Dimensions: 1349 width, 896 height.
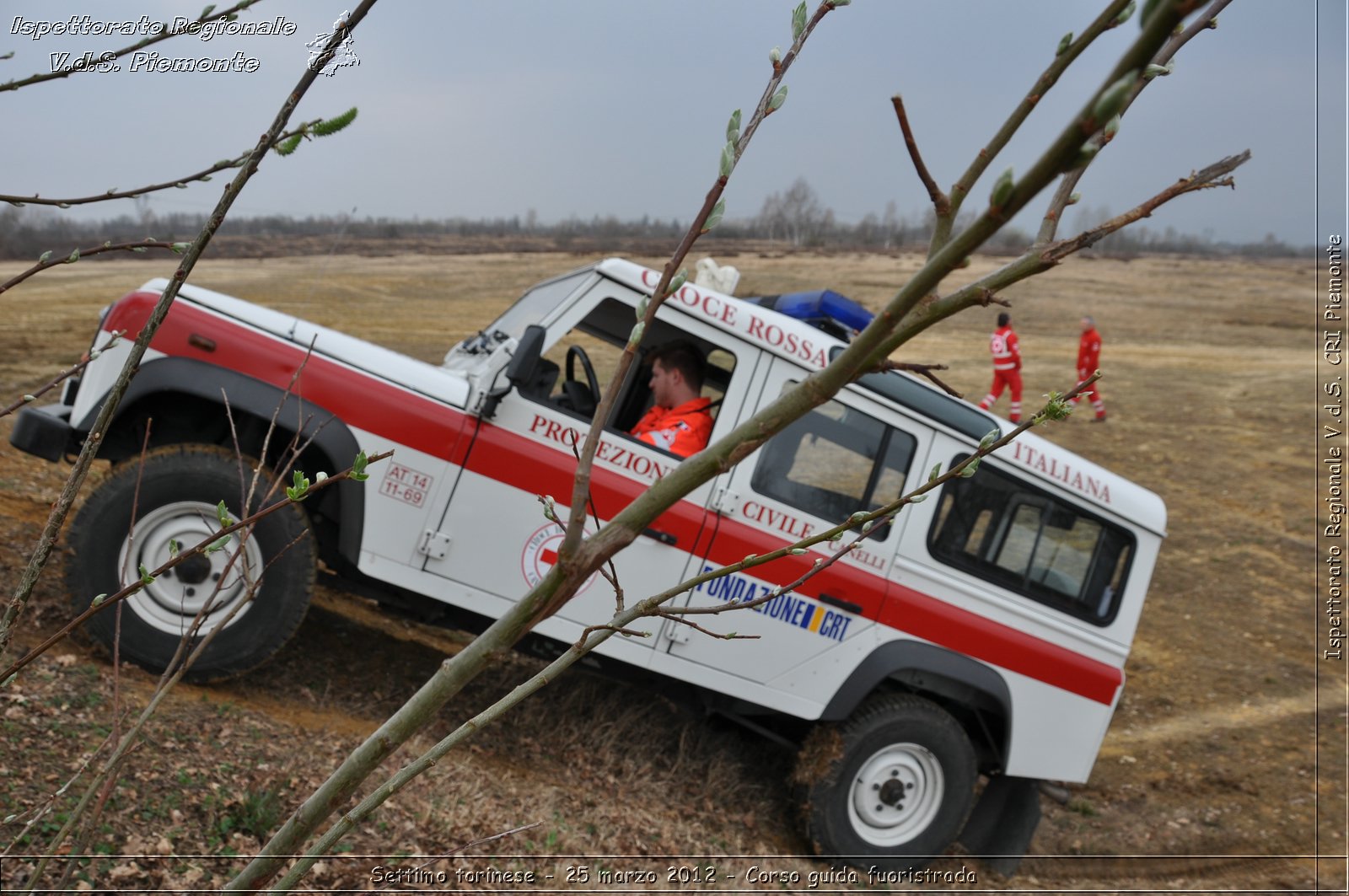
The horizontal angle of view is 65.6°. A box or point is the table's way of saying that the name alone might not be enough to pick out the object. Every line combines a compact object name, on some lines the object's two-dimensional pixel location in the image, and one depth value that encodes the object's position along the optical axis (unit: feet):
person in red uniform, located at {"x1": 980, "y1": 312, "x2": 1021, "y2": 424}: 52.21
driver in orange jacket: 15.52
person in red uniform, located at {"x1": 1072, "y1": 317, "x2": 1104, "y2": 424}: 56.34
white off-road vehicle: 14.02
